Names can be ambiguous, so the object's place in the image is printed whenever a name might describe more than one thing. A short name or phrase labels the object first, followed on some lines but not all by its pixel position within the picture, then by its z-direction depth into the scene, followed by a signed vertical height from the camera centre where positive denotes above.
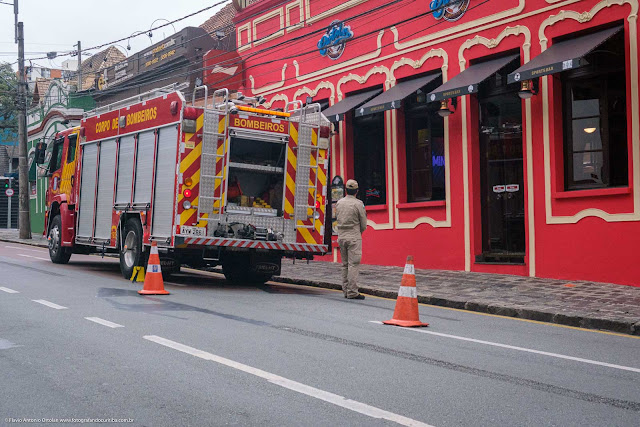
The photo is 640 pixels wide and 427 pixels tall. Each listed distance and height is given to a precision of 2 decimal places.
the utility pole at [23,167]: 31.19 +4.20
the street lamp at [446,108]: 15.34 +3.48
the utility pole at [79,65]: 40.78 +11.86
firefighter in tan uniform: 11.77 +0.59
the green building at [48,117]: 37.22 +7.86
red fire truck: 12.38 +1.54
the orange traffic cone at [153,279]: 11.42 -0.16
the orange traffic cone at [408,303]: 8.73 -0.35
